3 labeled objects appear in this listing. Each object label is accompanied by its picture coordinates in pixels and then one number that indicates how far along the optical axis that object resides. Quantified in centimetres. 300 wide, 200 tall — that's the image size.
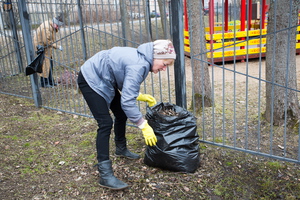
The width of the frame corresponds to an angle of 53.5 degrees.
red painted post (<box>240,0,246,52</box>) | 908
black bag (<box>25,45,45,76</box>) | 482
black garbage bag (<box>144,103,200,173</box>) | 288
